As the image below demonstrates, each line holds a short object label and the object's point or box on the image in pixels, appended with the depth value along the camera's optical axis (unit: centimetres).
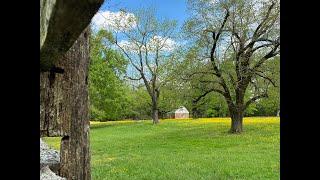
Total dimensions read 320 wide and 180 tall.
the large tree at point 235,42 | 1102
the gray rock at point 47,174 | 116
